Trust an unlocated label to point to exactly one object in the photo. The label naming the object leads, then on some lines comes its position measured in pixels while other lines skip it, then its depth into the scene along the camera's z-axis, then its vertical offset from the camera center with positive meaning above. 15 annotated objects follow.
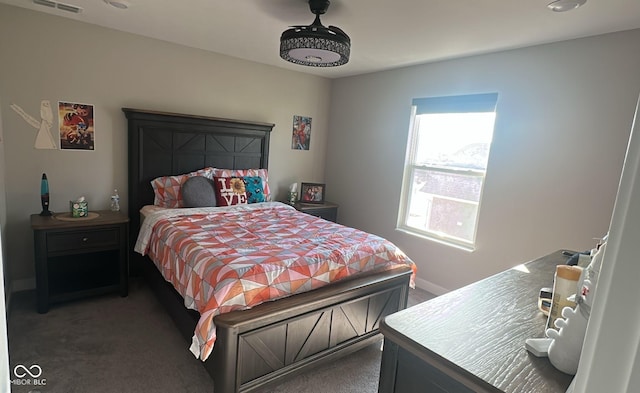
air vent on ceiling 2.61 +0.96
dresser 0.87 -0.52
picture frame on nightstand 4.54 -0.55
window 3.32 -0.04
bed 1.87 -1.01
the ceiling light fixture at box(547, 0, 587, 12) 2.00 +1.00
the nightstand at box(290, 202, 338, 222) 4.23 -0.71
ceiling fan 2.17 +0.70
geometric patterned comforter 1.90 -0.71
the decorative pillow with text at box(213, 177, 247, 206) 3.54 -0.49
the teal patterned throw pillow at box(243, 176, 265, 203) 3.75 -0.47
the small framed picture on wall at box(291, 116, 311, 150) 4.60 +0.24
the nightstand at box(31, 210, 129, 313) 2.64 -1.05
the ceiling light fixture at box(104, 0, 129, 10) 2.48 +0.96
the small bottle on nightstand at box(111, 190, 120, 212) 3.26 -0.65
